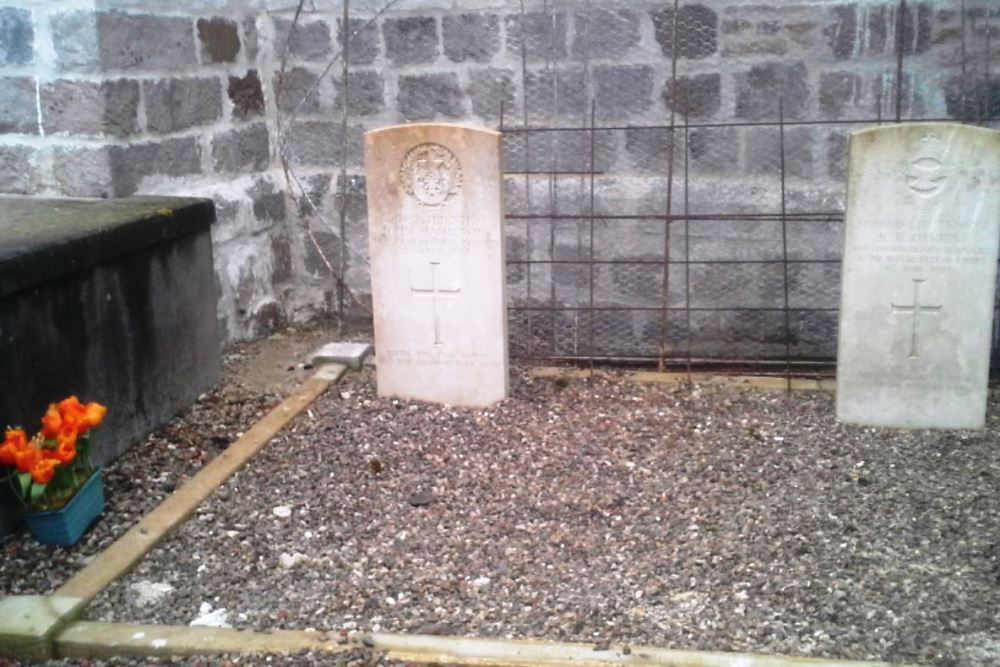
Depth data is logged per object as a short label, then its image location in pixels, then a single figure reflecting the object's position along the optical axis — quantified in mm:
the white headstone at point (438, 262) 4648
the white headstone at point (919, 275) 4336
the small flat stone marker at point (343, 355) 5367
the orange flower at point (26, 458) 3393
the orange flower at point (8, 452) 3381
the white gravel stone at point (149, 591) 3305
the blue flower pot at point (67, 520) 3557
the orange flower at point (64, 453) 3469
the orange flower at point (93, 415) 3598
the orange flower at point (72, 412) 3551
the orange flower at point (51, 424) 3510
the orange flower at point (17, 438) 3402
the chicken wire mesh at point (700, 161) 5312
